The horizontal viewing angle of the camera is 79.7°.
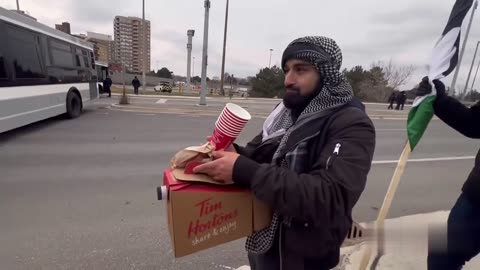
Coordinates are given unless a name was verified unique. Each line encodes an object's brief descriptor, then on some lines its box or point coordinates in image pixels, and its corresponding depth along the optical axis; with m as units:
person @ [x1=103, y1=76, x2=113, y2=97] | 20.11
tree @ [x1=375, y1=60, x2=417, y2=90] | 44.34
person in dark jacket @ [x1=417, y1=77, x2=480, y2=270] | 1.77
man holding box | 1.07
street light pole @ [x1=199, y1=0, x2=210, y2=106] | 16.44
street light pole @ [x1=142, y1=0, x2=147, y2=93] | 27.07
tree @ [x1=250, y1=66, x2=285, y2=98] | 46.94
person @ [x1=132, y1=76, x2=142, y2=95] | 24.31
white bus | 6.24
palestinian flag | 1.88
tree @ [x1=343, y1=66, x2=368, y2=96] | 45.62
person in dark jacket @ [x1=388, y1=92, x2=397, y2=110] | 24.38
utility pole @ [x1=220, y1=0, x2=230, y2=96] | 30.93
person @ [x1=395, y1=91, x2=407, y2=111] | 23.92
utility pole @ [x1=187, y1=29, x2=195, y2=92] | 29.93
